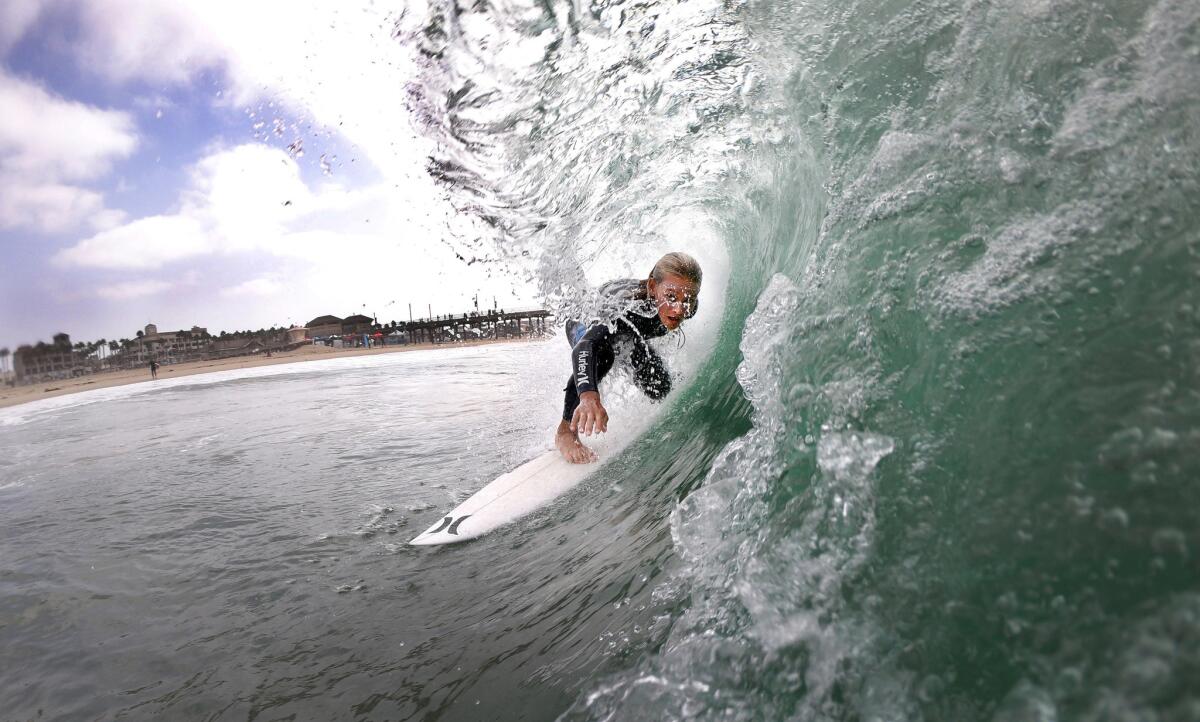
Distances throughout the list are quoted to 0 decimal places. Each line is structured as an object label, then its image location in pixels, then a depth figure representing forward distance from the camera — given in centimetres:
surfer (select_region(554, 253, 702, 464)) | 387
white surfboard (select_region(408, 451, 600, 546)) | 330
